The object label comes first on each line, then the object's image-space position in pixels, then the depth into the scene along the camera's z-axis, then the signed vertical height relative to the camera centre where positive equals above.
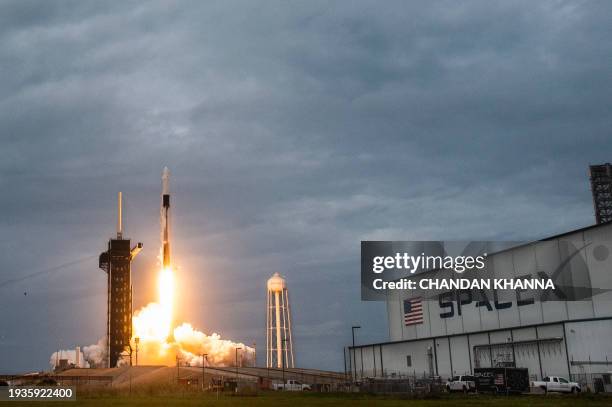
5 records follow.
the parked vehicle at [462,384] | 68.94 -2.28
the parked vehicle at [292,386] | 90.88 -2.17
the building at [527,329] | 73.94 +3.27
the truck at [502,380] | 65.12 -1.98
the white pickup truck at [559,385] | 63.44 -2.65
